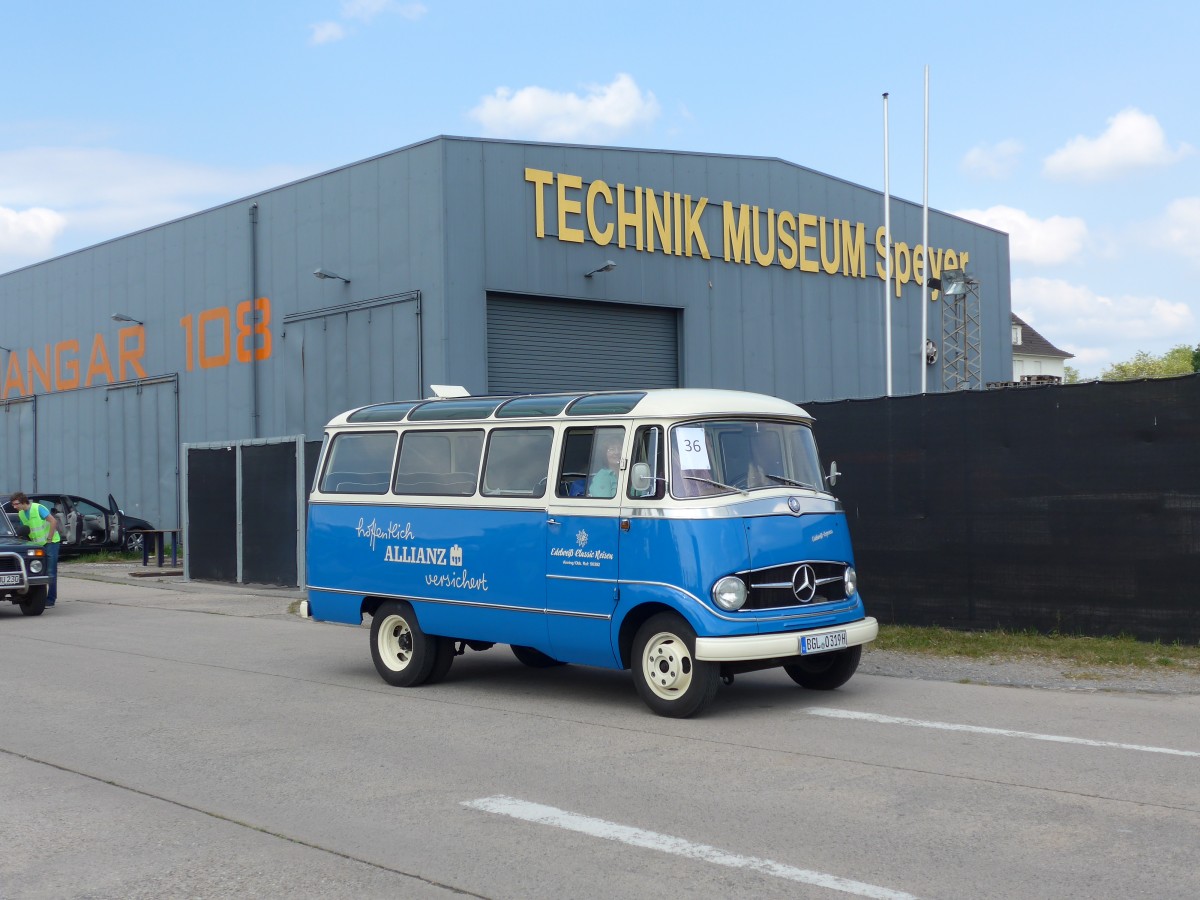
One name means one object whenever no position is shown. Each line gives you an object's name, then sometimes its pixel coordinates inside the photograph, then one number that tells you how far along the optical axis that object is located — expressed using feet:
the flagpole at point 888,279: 103.91
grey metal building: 82.43
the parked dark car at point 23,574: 61.26
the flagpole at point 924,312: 109.68
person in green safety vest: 65.26
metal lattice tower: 113.91
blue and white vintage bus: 30.94
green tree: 350.97
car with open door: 101.50
